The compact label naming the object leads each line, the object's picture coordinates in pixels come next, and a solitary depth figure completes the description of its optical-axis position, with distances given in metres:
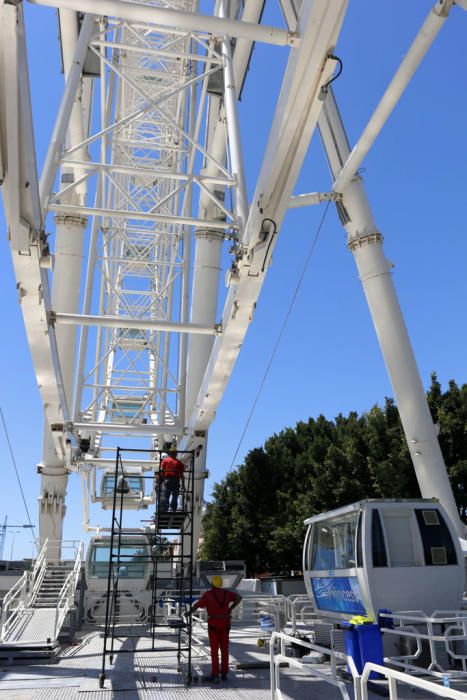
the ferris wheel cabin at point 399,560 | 10.63
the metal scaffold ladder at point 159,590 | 11.50
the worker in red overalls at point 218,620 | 10.27
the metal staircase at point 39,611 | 12.78
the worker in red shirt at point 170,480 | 13.89
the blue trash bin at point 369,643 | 7.31
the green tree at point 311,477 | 31.61
